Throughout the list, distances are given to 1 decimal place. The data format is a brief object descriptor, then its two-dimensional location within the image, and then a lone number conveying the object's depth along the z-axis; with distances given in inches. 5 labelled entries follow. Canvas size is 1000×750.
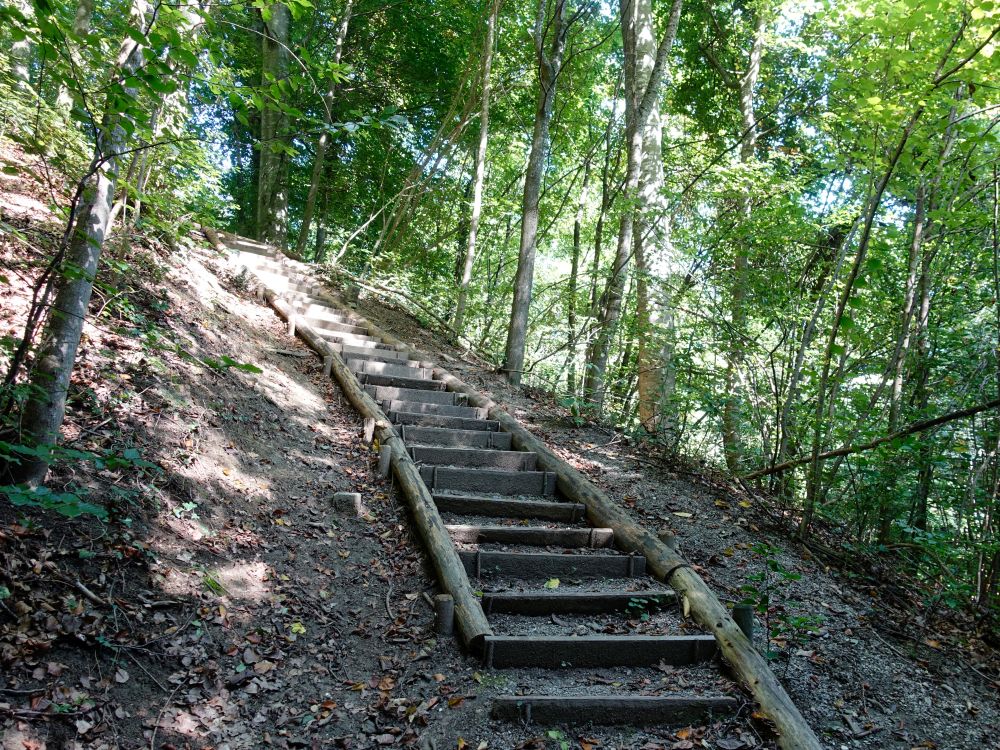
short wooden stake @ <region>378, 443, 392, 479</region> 237.8
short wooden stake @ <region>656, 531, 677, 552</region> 203.3
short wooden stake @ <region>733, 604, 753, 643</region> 161.5
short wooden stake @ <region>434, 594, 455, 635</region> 160.6
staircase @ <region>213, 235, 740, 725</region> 143.2
